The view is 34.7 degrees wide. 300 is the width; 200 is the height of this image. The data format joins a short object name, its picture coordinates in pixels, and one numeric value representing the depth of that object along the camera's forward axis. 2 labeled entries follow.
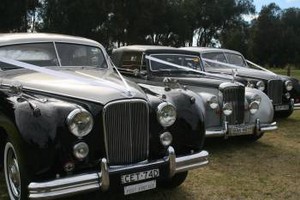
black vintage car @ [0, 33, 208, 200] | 4.74
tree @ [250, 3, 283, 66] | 58.81
